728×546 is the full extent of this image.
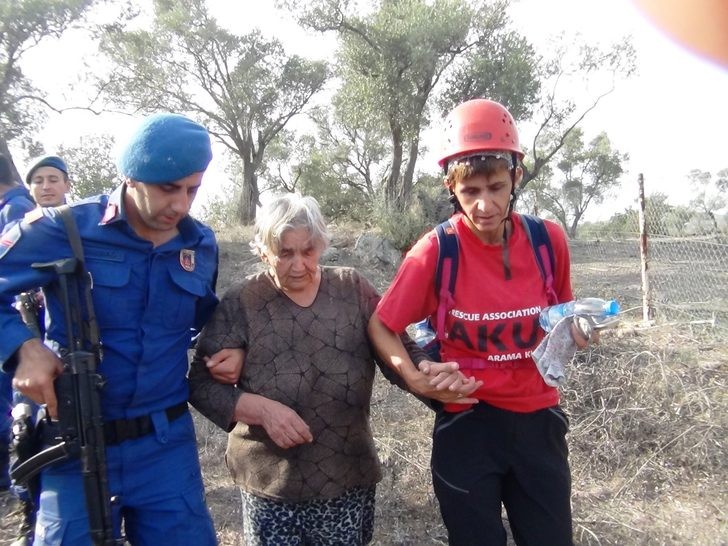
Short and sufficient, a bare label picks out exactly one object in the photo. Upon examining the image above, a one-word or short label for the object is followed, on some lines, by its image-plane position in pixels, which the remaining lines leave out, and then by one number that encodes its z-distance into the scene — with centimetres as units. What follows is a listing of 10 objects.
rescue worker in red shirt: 188
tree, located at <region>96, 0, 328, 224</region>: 1725
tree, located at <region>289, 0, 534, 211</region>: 1412
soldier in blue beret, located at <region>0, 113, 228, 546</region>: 174
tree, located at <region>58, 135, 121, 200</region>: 1889
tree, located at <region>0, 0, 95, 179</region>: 1322
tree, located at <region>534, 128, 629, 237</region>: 3619
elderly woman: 194
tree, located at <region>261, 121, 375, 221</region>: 2272
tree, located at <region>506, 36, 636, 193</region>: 1677
